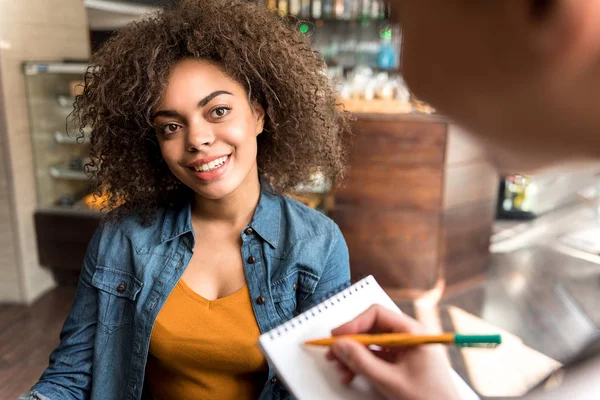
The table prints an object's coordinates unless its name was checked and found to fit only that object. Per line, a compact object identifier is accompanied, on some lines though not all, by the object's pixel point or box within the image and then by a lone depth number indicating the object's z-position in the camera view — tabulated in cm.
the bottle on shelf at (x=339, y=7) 496
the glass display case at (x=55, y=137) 321
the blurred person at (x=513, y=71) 30
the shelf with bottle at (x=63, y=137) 337
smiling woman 114
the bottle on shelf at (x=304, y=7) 504
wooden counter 313
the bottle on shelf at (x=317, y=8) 500
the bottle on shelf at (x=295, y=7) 500
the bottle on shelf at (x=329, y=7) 498
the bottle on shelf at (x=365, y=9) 480
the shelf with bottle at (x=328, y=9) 490
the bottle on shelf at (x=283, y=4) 500
